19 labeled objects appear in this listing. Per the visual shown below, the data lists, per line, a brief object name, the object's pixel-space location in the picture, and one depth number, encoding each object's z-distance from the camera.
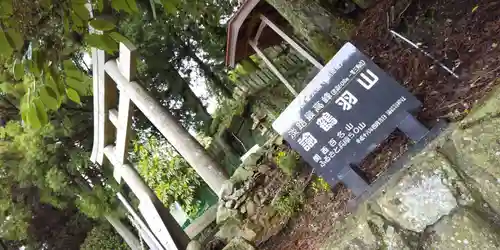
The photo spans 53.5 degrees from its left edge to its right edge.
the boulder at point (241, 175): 4.67
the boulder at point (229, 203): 4.65
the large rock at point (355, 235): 2.84
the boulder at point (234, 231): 4.43
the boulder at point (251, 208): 4.57
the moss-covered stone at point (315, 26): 4.66
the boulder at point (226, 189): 4.46
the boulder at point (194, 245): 4.36
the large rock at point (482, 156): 2.50
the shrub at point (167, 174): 7.28
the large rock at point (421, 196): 2.64
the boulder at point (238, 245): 4.36
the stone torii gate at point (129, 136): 4.26
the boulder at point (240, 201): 4.64
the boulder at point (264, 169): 4.71
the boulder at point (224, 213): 4.66
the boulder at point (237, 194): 4.62
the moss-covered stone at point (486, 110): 2.63
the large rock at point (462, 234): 2.43
